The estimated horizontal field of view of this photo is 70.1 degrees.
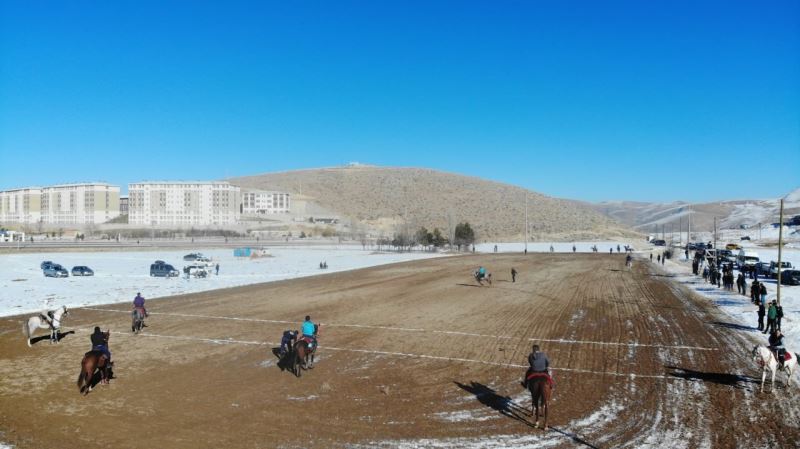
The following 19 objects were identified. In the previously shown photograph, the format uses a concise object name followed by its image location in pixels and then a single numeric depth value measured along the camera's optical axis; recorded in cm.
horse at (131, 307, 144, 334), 2208
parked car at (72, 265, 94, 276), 4694
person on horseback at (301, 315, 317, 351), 1677
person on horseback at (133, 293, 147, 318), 2222
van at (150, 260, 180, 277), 4728
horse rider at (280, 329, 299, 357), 1726
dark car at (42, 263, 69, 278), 4608
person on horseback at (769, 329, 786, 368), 1548
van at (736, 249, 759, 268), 5811
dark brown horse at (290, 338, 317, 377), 1591
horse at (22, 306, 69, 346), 2008
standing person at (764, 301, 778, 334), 2038
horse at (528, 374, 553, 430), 1162
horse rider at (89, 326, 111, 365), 1529
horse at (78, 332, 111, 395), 1412
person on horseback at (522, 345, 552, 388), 1195
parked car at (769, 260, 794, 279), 4532
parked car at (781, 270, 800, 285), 4059
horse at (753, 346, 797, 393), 1448
